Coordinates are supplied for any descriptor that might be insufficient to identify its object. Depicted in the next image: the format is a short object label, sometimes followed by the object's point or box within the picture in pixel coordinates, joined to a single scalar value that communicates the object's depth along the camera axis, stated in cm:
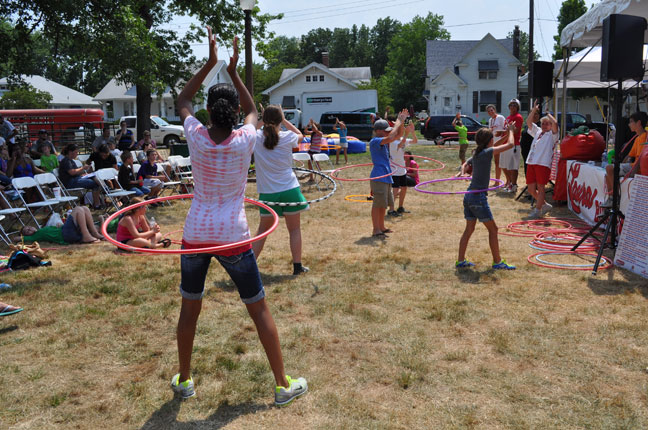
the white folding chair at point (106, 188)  1038
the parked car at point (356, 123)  2817
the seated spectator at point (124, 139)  1694
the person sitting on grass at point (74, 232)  861
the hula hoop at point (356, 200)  1173
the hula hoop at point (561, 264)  650
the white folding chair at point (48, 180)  971
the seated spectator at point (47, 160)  1168
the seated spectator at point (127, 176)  1102
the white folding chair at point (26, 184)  922
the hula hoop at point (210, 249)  319
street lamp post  1507
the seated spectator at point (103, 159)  1158
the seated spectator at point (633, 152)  732
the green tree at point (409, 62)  6309
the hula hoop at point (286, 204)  603
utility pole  2671
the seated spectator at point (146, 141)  1533
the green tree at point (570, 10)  4128
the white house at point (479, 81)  5000
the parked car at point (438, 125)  3155
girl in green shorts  592
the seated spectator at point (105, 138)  1608
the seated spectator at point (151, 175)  1159
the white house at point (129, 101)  4784
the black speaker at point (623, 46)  657
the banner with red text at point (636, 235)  621
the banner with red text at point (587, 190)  841
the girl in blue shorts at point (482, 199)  637
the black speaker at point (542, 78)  1222
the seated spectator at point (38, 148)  1458
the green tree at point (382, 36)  10662
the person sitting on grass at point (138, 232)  788
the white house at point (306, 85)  4806
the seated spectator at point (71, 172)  1074
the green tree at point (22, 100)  4319
